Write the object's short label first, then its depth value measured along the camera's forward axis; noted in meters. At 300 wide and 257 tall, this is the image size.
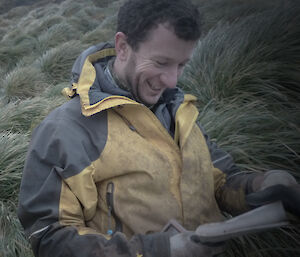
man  1.25
